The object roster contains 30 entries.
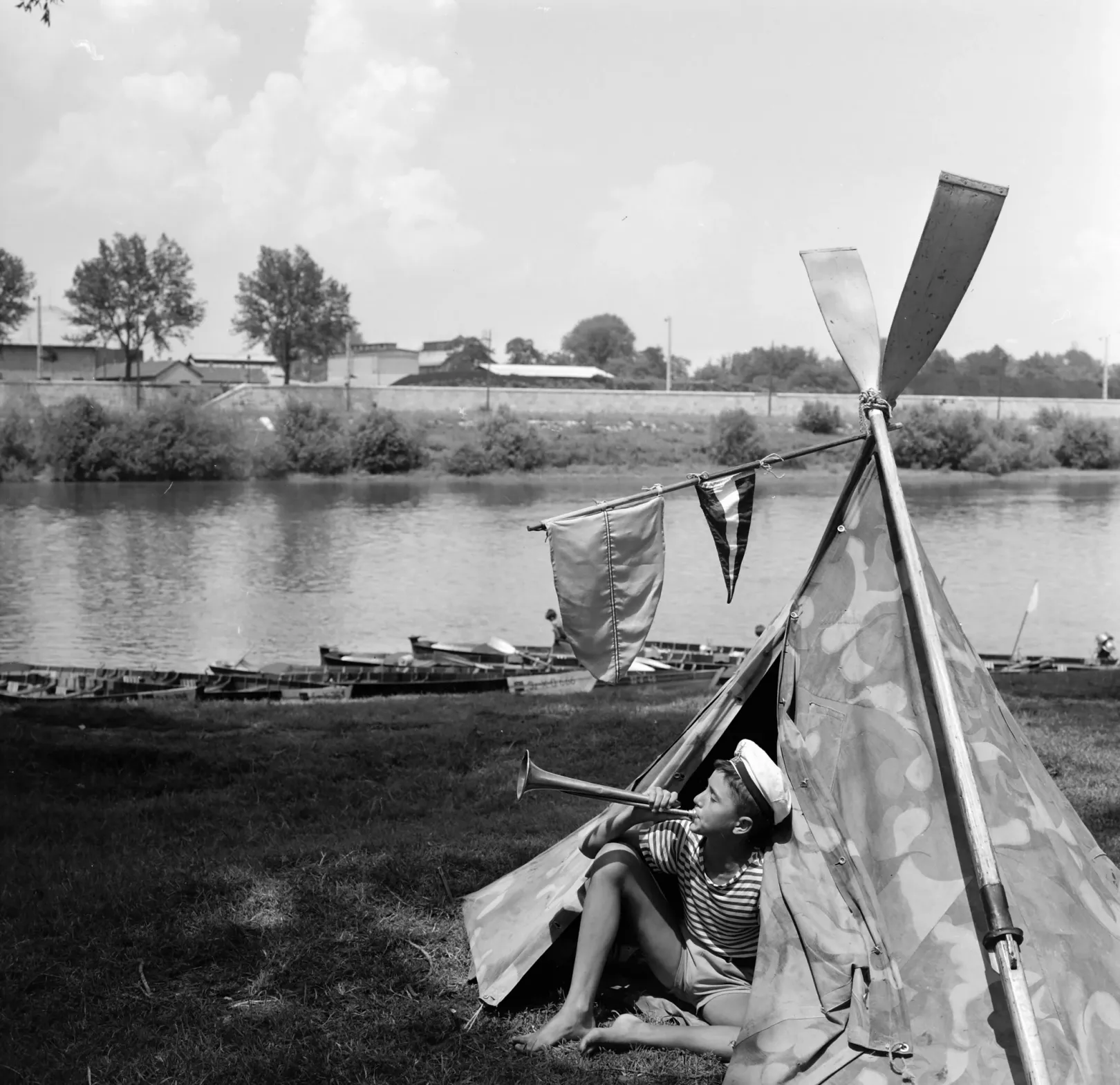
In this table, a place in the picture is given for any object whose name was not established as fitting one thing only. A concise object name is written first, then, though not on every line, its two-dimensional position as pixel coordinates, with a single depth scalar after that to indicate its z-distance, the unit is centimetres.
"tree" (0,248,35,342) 6438
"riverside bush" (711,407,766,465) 5712
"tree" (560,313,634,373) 11569
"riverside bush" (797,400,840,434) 6047
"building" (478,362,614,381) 8669
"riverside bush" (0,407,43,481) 5025
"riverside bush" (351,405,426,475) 5403
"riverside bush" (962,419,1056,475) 5719
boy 430
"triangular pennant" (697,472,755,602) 562
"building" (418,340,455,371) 9538
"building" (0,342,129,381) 7588
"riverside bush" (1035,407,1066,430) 6231
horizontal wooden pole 526
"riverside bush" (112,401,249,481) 5103
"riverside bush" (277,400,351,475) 5362
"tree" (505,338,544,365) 10775
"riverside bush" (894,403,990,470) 5622
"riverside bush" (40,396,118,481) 5047
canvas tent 390
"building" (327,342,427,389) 8931
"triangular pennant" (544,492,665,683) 527
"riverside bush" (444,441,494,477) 5475
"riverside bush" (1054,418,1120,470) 6000
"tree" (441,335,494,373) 8944
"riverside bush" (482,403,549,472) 5516
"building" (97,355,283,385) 7422
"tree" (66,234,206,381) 6594
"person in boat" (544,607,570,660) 1906
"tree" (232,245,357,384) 7394
